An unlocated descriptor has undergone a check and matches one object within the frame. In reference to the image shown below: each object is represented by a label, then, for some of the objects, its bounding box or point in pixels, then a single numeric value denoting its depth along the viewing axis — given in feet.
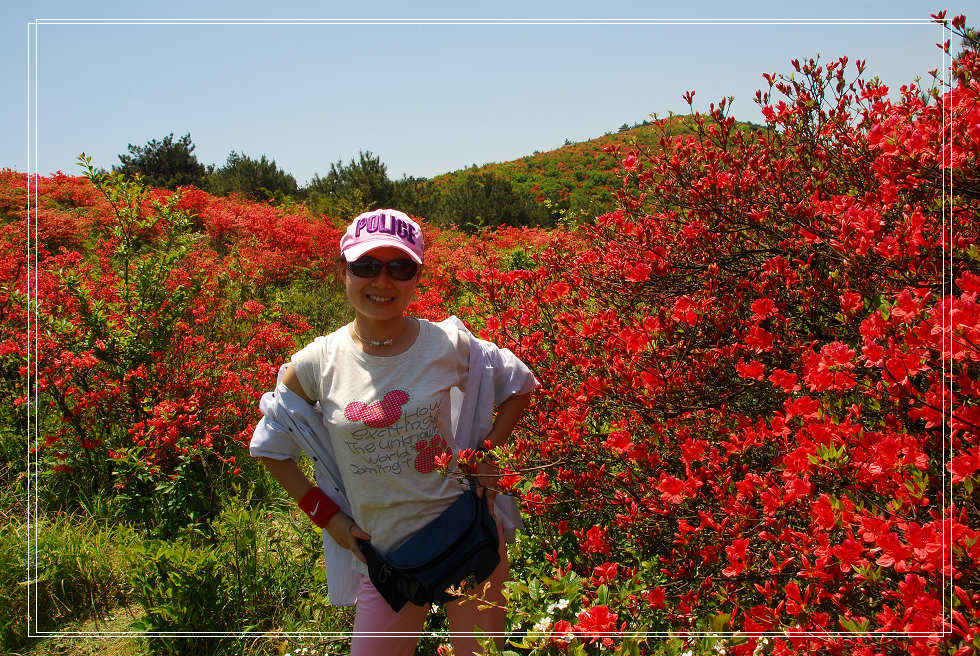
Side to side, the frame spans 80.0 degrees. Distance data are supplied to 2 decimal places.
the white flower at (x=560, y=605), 5.41
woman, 5.78
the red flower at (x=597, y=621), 4.50
